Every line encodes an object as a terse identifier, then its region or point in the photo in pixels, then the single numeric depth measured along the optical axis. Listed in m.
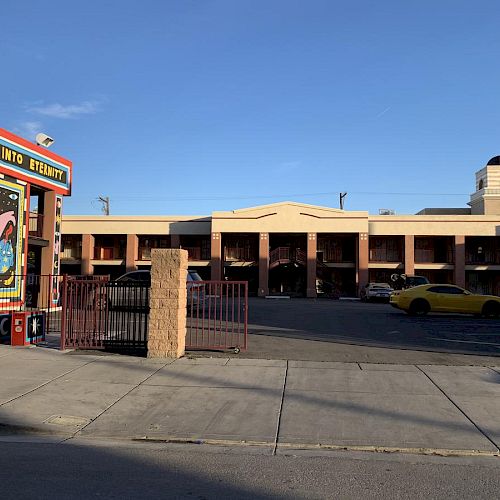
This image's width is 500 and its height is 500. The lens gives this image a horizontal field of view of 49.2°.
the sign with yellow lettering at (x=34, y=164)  18.88
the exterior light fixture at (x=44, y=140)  21.59
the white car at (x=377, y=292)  37.38
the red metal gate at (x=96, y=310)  12.12
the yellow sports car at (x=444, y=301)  22.36
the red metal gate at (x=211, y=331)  12.11
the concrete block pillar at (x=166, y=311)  11.44
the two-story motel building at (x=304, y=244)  43.00
